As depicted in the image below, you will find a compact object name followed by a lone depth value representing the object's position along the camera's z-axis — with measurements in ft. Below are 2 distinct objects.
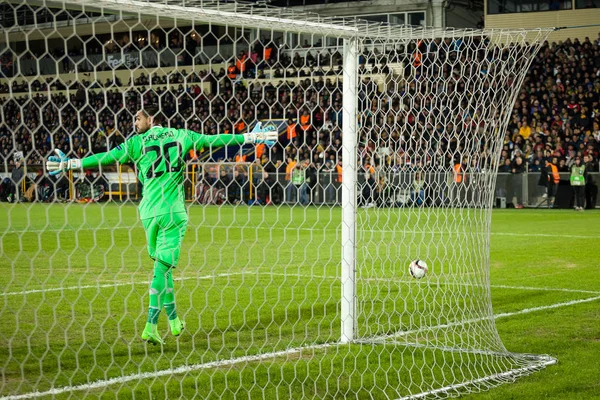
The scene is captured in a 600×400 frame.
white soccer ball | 64.18
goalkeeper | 42.27
